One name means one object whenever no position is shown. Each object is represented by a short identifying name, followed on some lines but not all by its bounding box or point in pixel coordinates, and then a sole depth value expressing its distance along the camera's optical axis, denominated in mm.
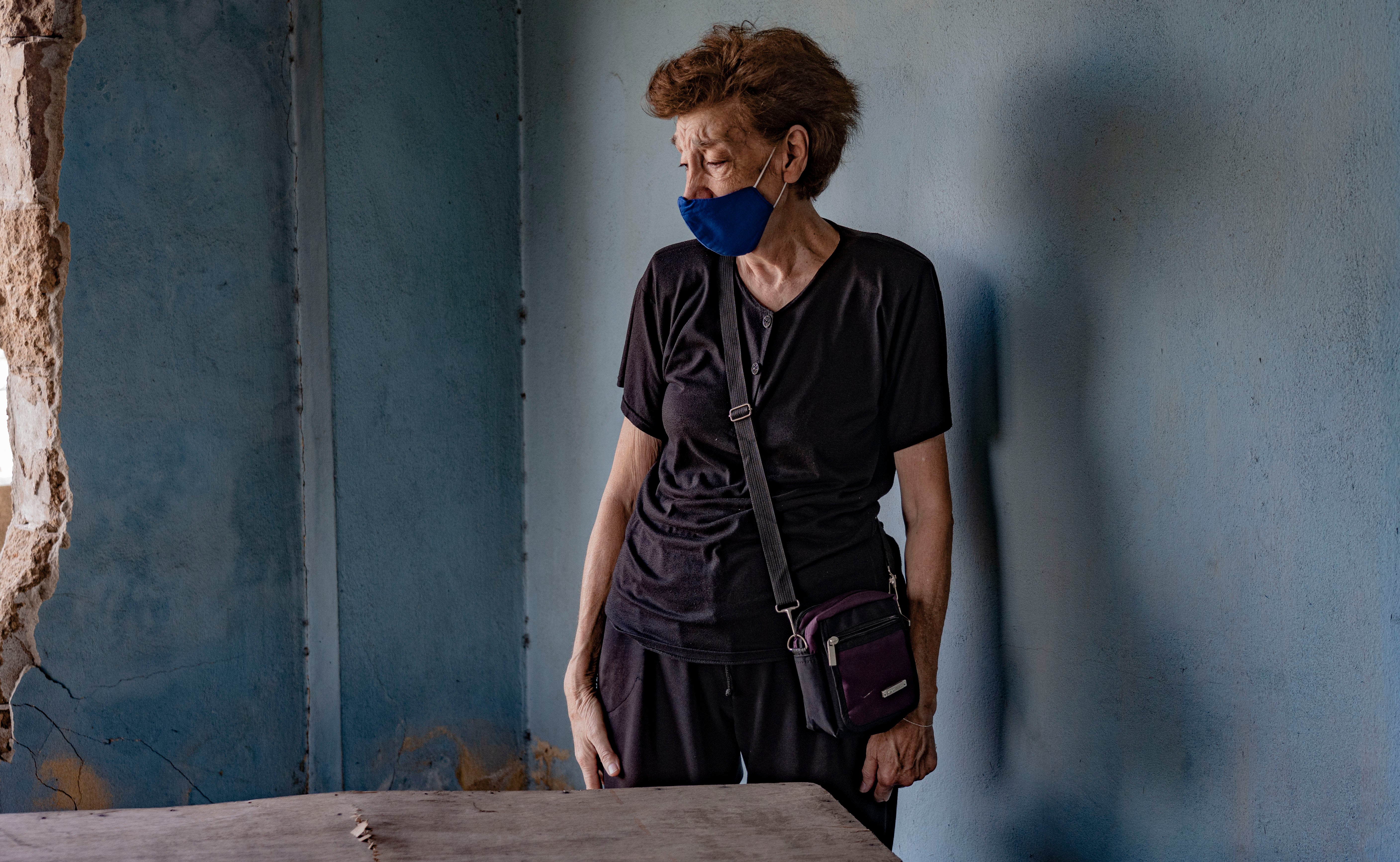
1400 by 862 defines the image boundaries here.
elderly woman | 1441
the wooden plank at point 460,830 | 1093
